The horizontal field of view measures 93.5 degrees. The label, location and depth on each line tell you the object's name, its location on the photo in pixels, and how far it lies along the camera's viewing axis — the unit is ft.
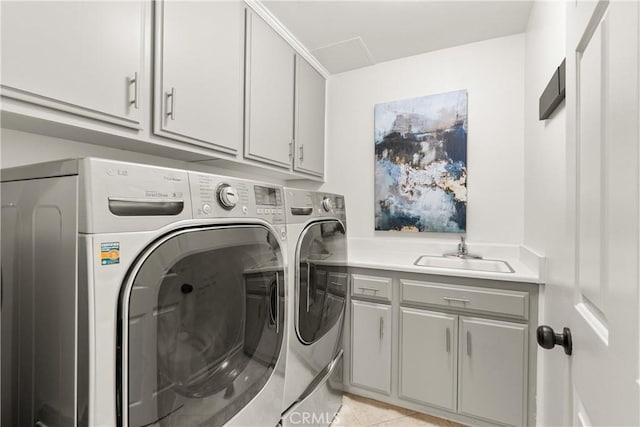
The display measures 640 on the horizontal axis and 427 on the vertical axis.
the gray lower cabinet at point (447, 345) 5.07
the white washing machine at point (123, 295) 1.94
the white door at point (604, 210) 1.40
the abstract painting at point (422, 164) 6.98
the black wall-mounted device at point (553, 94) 3.75
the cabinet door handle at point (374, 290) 6.10
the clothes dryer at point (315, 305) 4.05
